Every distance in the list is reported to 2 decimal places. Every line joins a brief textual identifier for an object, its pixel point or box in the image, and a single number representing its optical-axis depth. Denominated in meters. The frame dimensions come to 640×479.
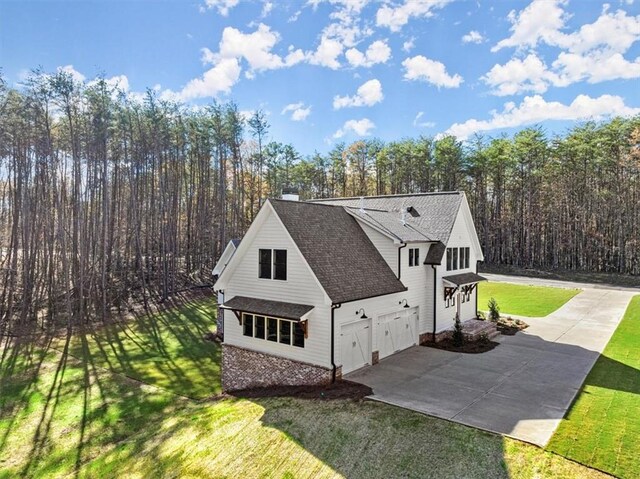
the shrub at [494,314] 18.56
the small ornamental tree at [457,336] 15.36
